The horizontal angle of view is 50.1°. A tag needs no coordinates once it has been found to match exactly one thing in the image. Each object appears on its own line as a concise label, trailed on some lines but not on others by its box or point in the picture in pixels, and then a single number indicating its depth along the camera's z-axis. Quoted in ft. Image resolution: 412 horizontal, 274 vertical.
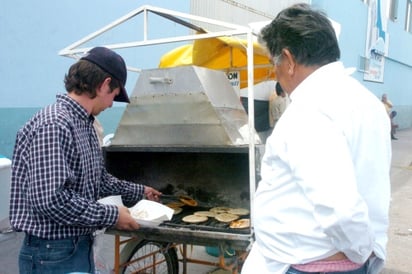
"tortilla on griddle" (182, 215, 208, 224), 9.18
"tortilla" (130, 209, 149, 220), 8.38
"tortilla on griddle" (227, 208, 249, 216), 9.89
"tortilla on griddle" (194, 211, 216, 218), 9.77
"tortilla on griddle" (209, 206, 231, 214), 10.09
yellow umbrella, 12.26
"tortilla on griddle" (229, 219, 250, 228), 8.68
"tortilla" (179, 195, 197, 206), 10.77
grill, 8.52
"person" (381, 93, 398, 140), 52.11
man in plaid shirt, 5.71
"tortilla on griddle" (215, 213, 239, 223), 9.27
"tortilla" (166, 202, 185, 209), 10.46
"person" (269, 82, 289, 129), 28.94
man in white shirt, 4.01
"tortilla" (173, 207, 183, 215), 10.07
